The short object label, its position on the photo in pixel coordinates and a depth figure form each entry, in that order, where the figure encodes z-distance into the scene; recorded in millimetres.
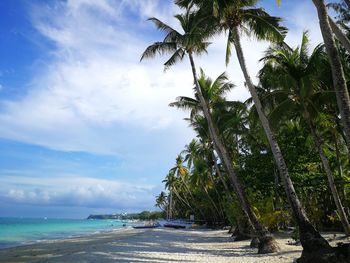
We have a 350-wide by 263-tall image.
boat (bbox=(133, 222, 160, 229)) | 55169
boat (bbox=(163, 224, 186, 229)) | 48434
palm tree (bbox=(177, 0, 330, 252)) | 12633
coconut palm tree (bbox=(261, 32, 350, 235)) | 14750
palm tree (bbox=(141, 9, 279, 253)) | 14686
